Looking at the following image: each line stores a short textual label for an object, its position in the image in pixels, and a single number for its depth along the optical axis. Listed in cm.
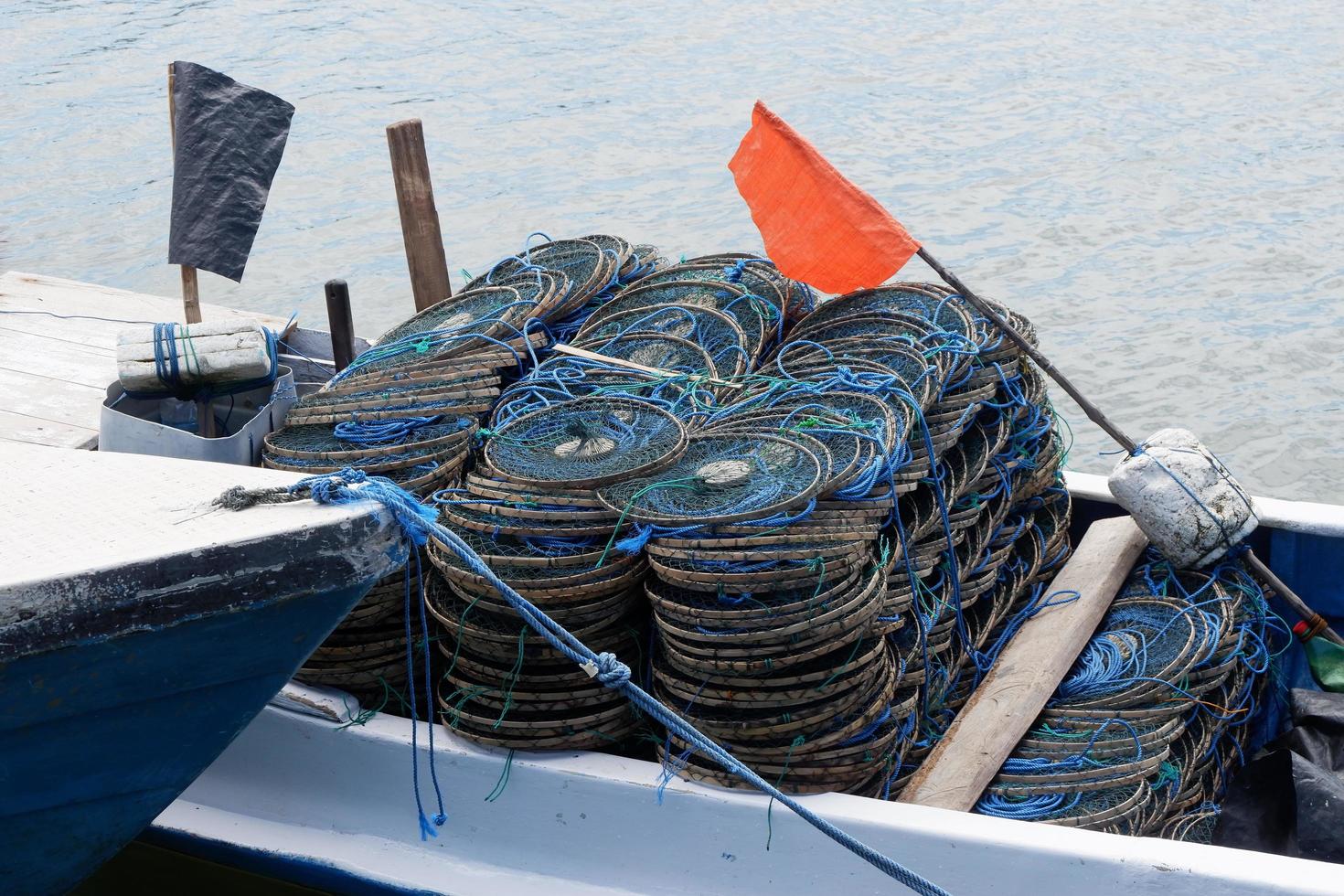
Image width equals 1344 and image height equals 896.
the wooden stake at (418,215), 579
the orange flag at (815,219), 466
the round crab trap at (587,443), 367
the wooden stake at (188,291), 538
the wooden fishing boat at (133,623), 276
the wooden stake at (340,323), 516
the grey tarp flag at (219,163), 526
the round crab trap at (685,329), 466
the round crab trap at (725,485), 345
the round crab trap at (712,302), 487
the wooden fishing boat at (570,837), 329
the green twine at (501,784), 369
